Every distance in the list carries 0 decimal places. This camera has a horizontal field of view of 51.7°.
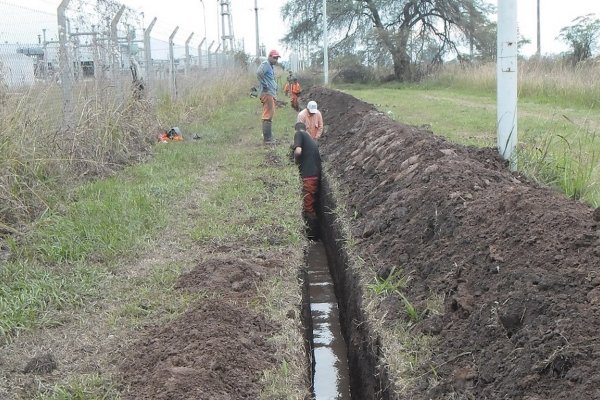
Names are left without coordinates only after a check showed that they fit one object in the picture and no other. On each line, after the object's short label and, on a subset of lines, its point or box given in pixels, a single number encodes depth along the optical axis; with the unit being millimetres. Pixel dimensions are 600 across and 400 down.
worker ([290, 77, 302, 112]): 20781
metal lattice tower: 41178
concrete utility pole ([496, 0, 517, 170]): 5645
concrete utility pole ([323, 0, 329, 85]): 29969
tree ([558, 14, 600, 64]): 23297
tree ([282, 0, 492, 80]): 32781
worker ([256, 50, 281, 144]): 12239
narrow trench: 4324
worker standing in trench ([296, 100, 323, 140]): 10008
